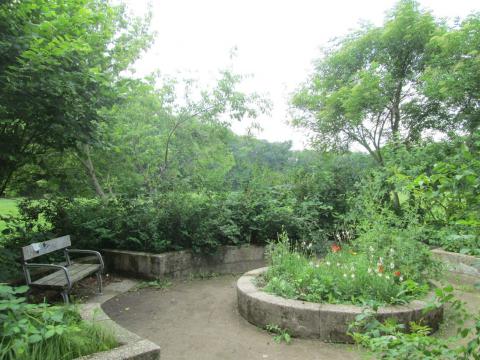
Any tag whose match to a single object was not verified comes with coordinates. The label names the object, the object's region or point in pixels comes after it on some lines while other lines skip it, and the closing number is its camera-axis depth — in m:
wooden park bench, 4.10
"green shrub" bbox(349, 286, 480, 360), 1.50
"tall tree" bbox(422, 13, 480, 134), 6.95
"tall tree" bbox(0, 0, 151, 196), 3.73
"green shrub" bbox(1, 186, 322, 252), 6.06
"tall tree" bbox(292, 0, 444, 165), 8.70
